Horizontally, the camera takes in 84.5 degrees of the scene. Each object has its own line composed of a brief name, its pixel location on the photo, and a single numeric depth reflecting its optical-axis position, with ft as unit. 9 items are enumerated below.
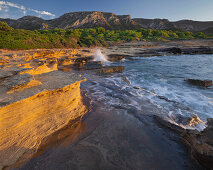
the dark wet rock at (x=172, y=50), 97.08
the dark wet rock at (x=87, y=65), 45.90
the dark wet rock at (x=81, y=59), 56.85
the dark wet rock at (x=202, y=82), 28.55
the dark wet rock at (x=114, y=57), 69.54
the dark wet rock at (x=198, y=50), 98.39
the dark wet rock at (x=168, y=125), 13.46
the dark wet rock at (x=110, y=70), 41.50
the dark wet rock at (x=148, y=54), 85.76
